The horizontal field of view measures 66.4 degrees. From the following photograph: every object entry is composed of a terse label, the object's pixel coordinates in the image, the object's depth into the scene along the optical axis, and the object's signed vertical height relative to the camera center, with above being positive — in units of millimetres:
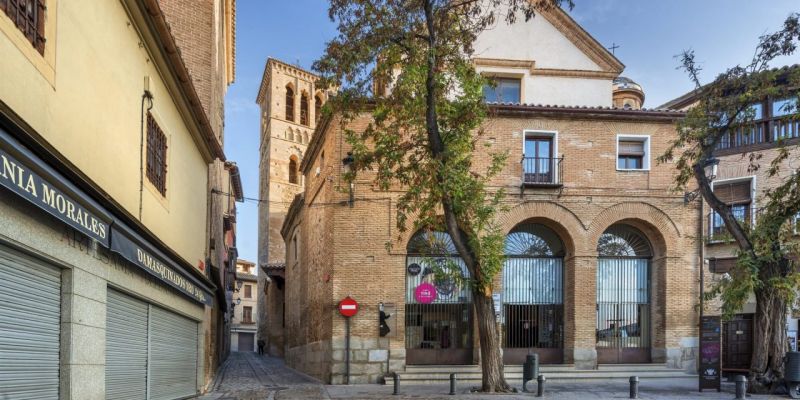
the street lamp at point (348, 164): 17828 +2405
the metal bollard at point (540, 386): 14070 -3179
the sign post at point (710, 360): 15055 -2727
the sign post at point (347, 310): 17406 -1825
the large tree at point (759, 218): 14125 +781
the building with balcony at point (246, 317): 66062 -8021
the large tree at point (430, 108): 13625 +3277
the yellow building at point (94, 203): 5422 +462
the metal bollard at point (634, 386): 13742 -3080
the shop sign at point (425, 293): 18875 -1429
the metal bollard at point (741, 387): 13609 -3047
